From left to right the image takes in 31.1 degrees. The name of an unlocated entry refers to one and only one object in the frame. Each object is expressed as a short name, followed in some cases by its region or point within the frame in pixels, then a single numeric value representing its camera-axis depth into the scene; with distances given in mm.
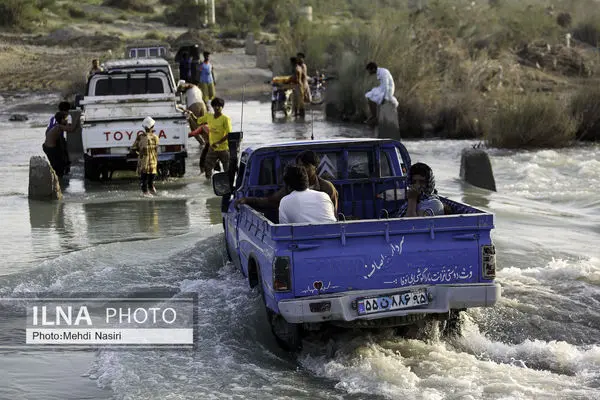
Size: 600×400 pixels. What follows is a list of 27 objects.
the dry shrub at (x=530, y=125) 24734
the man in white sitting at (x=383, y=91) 23203
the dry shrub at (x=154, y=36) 53594
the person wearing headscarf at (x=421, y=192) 9702
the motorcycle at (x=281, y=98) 29750
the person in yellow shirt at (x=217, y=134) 17750
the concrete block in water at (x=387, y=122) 23484
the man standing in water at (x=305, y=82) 29250
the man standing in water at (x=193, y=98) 21547
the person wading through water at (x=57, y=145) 19375
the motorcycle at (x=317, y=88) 31719
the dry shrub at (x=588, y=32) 46875
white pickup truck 19062
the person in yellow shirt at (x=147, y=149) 17250
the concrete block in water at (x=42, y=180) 17500
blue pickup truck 8406
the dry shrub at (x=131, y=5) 64000
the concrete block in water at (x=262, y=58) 42281
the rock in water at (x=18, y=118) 31414
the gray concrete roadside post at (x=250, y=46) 48219
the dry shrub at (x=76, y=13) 60150
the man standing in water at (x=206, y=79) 30125
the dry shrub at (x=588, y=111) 26812
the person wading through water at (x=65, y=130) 19406
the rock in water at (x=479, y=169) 19359
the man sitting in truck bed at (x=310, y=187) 10086
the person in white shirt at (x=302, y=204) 9141
